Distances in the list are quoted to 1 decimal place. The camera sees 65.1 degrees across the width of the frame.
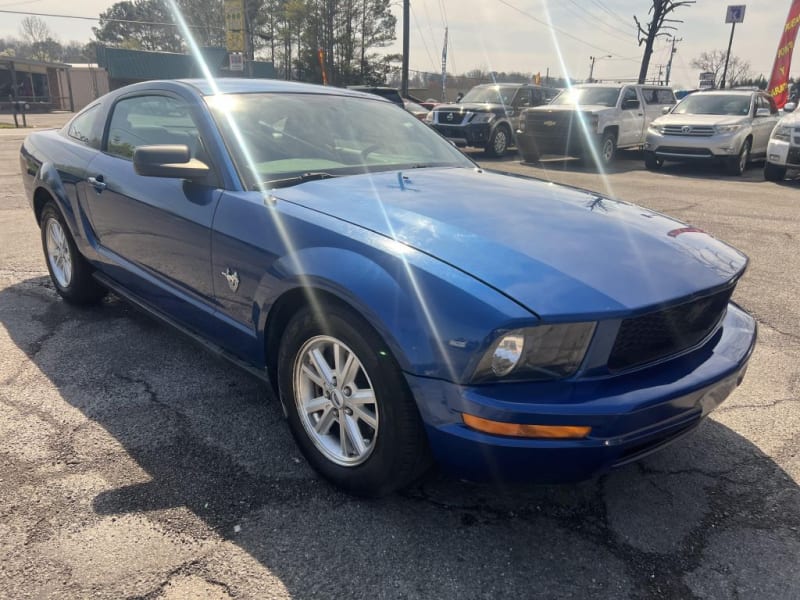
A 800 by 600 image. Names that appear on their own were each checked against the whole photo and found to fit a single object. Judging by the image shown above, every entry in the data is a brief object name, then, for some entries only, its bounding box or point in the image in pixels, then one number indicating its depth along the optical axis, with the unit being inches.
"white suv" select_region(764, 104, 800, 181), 423.2
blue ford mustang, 75.5
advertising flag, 843.4
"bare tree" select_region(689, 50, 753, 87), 2630.9
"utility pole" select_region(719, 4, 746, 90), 1283.2
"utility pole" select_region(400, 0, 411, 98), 1098.7
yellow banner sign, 981.2
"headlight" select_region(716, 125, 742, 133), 491.3
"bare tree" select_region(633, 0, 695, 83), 951.3
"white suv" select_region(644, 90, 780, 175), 492.1
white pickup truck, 538.0
